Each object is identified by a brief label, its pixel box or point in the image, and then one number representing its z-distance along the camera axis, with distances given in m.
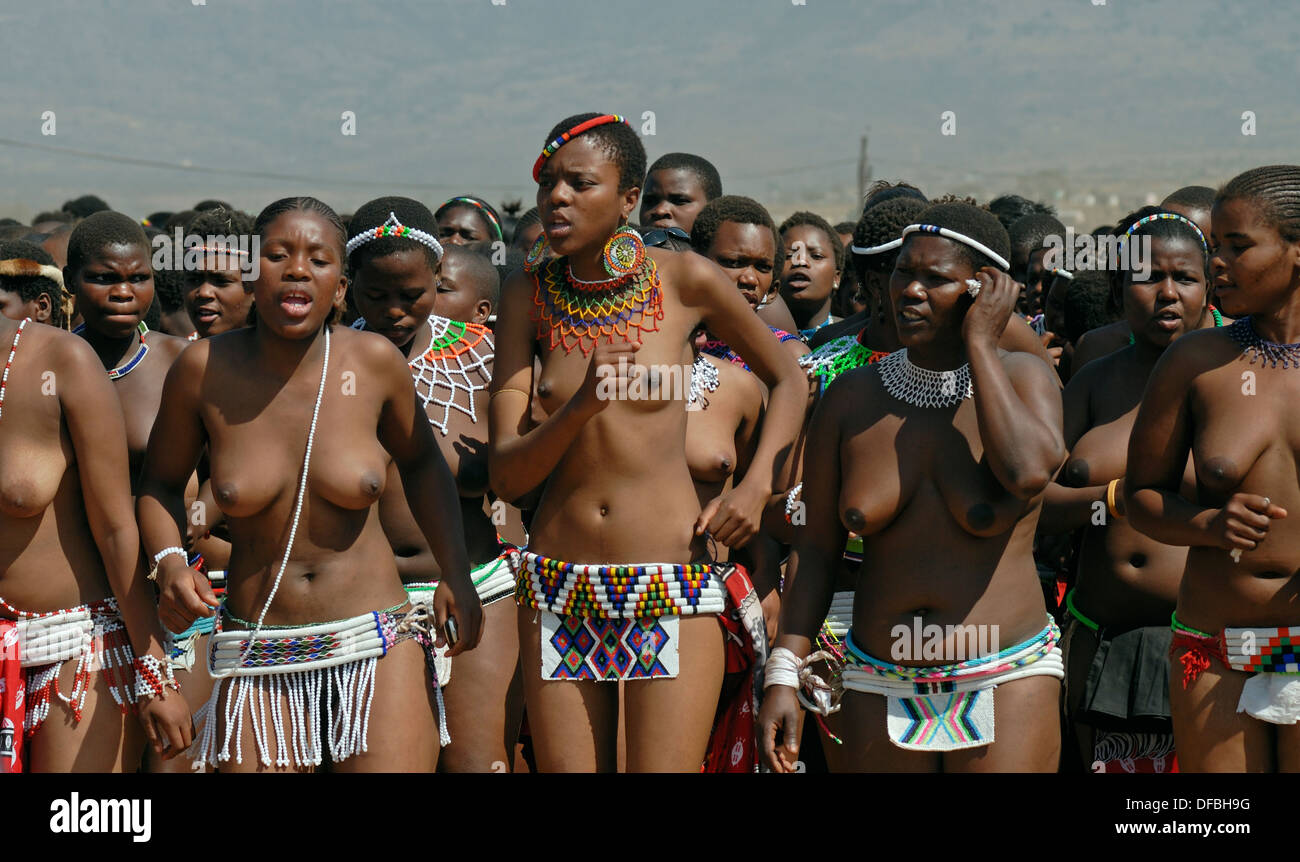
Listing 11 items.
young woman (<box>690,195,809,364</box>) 6.78
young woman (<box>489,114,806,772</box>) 4.42
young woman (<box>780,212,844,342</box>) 8.16
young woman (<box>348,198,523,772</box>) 5.44
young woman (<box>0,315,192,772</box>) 4.41
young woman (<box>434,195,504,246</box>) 9.66
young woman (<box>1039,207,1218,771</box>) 5.33
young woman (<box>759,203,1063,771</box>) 4.15
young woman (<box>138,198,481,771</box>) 4.29
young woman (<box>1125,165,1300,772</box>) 4.11
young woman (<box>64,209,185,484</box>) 5.86
